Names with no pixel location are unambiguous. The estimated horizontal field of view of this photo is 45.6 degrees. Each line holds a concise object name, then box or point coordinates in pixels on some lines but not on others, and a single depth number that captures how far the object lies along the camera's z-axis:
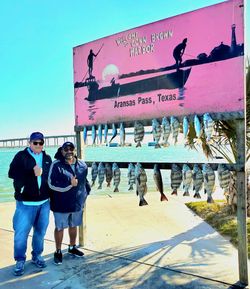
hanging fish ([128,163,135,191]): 4.12
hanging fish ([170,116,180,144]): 3.90
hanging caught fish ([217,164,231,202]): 3.56
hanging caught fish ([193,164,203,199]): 3.70
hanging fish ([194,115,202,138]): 3.69
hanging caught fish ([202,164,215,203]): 3.64
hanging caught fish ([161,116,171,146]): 3.94
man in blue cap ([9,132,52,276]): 3.89
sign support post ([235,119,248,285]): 3.50
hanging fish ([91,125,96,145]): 4.74
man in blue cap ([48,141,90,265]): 4.08
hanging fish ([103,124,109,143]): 4.57
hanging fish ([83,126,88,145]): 4.86
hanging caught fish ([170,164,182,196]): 3.86
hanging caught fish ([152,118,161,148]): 3.98
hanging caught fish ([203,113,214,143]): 3.62
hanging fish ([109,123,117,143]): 4.50
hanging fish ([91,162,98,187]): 4.55
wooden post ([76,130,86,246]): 4.82
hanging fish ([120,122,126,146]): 4.38
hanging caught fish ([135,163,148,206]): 4.06
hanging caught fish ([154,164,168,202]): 3.99
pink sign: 3.54
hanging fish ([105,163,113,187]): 4.44
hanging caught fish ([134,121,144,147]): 4.17
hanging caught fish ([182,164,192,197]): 3.77
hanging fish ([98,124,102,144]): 4.60
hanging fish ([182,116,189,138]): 3.76
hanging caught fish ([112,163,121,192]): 4.33
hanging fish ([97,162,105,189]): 4.47
